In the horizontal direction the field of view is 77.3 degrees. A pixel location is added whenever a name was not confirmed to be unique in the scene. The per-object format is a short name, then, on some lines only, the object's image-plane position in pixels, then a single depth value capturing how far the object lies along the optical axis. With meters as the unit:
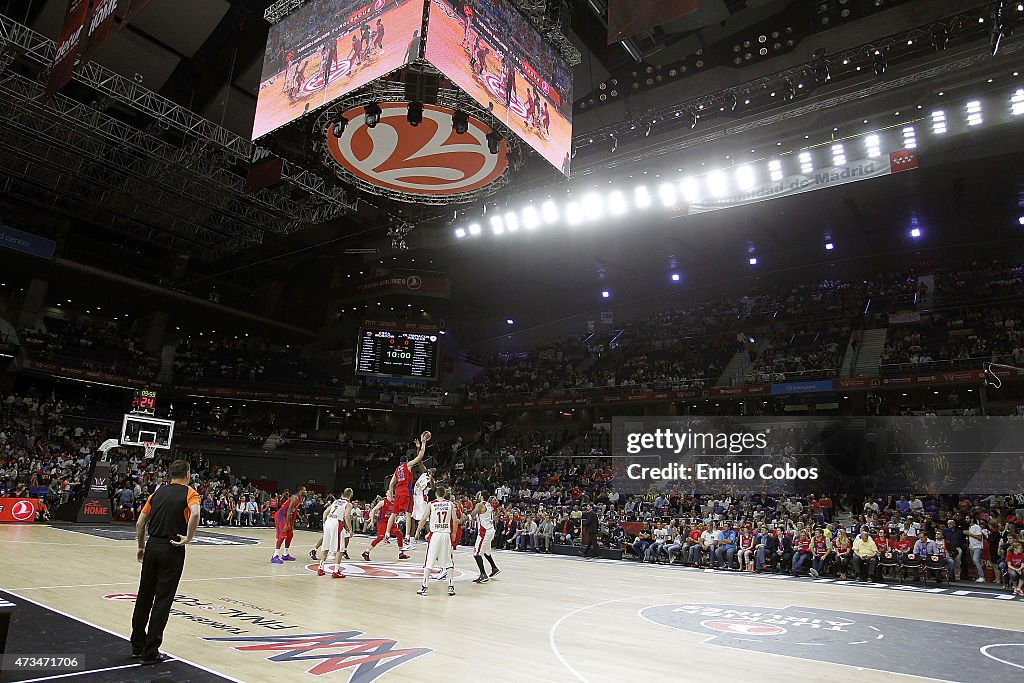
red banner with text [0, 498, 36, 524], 16.73
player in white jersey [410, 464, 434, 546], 12.24
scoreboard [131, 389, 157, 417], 19.52
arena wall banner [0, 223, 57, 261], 24.81
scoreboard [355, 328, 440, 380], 29.78
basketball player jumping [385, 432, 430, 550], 12.62
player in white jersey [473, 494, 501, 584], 10.36
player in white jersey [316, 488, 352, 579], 10.70
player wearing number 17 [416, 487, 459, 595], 9.03
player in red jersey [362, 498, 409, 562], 13.42
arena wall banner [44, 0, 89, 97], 10.82
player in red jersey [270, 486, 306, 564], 11.84
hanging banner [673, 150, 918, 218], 12.30
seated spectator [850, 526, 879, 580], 14.12
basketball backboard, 18.52
